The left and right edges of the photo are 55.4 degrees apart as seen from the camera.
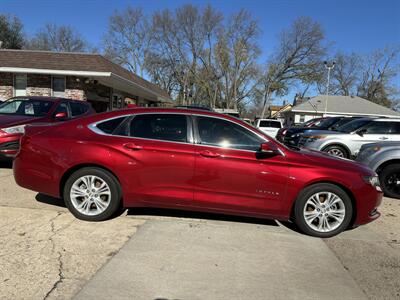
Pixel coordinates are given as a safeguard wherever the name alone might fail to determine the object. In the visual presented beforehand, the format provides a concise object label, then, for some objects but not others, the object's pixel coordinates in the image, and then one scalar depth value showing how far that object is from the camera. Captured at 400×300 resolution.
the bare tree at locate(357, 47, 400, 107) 72.50
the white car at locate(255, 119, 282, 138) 22.67
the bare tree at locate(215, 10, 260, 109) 52.59
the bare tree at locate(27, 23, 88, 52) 60.69
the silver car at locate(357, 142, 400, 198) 8.07
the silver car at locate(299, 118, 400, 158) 11.22
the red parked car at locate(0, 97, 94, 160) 7.77
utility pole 44.21
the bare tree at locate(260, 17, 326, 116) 52.44
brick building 18.03
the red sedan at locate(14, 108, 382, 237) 5.00
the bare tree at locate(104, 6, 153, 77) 57.53
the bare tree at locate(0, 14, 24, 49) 46.19
